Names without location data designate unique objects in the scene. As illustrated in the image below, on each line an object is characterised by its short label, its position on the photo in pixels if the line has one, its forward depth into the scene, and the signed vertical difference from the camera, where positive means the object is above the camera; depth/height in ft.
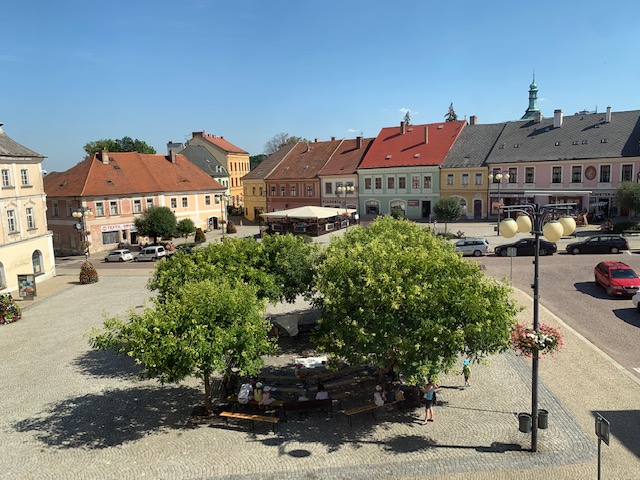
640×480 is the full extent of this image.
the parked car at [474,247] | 114.01 -13.02
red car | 72.79 -14.03
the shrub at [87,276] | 108.17 -16.07
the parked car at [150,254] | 139.74 -15.27
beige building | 103.81 -3.32
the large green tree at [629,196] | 123.85 -2.84
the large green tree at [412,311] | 36.50 -9.10
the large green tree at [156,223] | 152.05 -7.42
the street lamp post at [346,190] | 148.09 +0.96
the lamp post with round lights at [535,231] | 35.37 -3.09
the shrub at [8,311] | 79.10 -17.11
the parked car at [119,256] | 139.08 -15.52
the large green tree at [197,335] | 36.11 -10.15
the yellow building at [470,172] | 166.61 +5.89
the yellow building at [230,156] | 265.34 +21.91
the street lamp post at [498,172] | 153.79 +4.10
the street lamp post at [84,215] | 115.96 -3.22
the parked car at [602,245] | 106.01 -12.58
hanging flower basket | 35.70 -10.96
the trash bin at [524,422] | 37.27 -17.45
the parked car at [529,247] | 108.37 -13.00
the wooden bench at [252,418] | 41.09 -18.41
